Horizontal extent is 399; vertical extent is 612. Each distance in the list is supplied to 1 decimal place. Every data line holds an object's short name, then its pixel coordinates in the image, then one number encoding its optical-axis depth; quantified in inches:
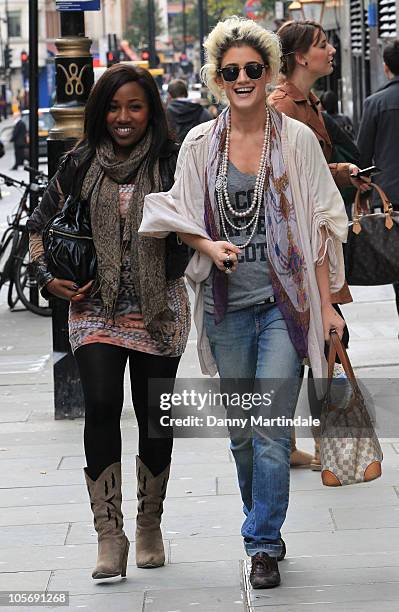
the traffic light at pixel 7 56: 3219.7
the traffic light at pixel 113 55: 1920.5
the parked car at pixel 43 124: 1764.3
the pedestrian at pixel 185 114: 677.3
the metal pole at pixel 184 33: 3740.4
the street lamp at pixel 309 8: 1057.5
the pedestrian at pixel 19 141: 1621.6
